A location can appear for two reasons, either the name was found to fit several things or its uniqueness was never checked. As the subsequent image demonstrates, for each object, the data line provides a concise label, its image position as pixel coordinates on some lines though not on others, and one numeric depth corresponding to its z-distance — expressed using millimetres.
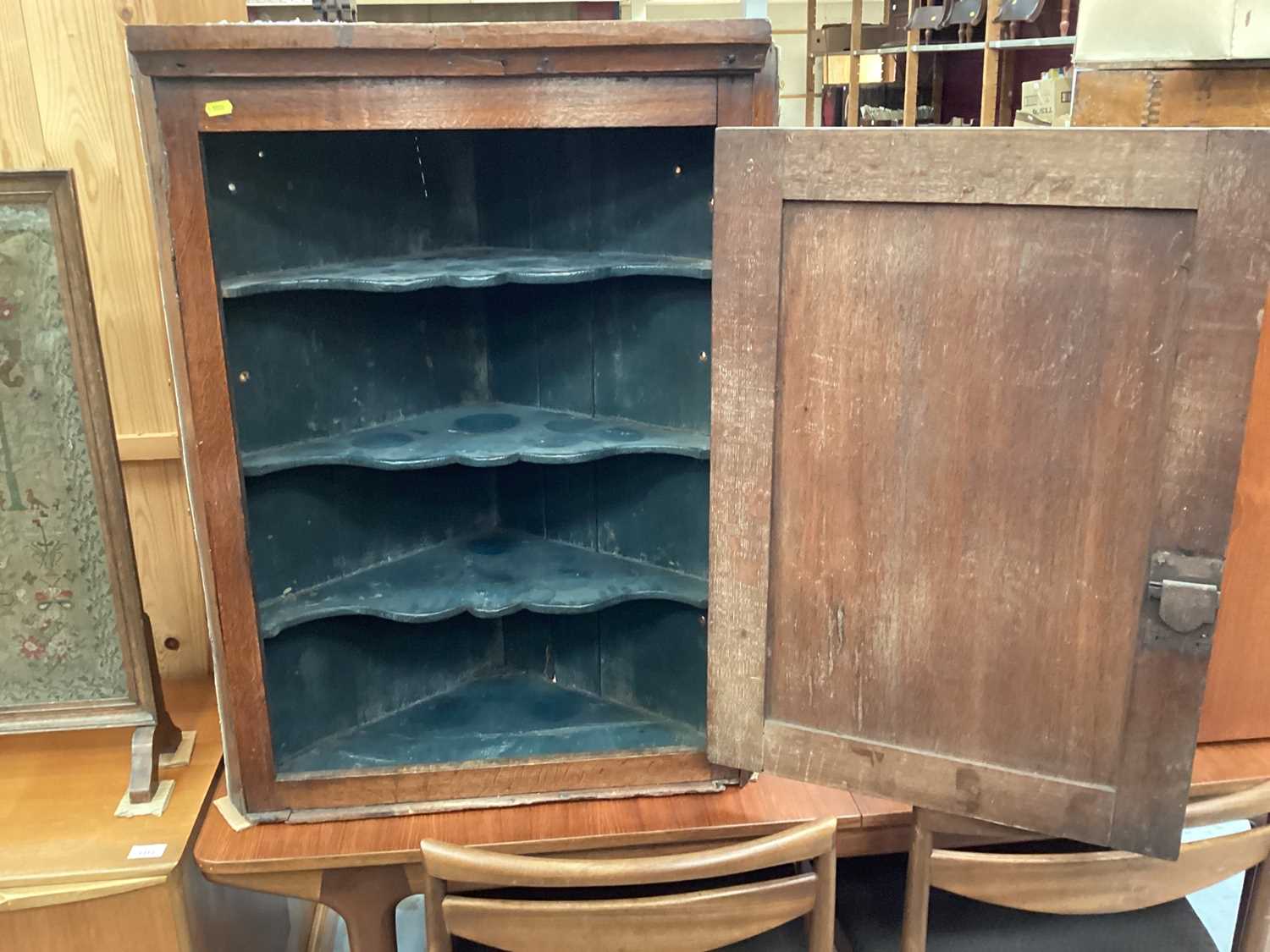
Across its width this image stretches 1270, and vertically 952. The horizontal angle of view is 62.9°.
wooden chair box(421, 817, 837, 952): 1173
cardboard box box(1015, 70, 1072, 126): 3689
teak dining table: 1407
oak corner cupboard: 1080
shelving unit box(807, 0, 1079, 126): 5051
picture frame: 1383
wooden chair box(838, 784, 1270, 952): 1323
